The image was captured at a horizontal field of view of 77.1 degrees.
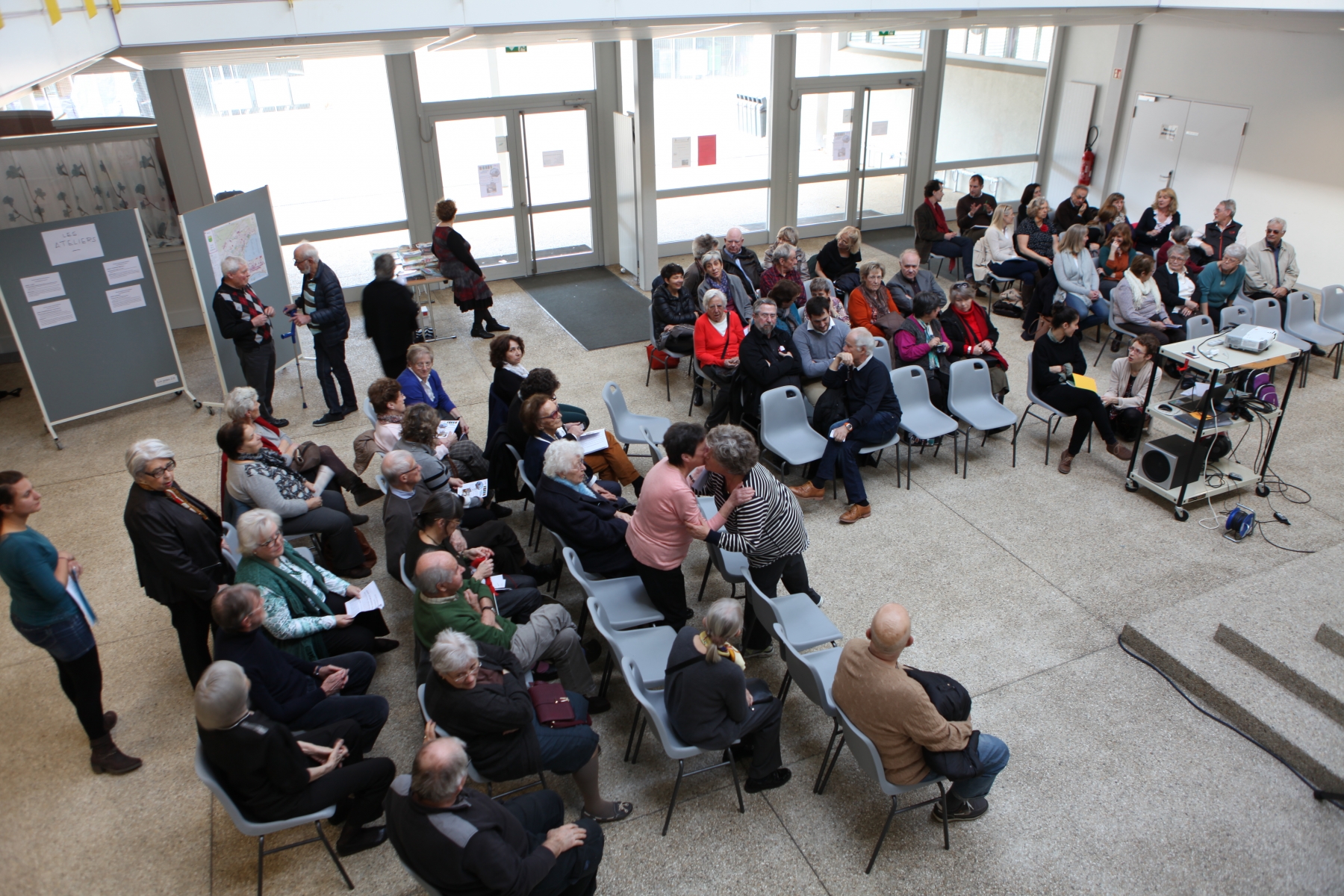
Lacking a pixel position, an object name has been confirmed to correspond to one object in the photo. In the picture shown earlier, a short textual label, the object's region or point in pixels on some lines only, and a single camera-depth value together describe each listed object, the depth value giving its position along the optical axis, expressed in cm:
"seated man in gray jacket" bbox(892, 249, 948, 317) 793
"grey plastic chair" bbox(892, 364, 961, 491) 660
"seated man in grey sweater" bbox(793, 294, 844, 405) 696
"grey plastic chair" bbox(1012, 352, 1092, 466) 704
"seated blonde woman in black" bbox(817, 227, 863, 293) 880
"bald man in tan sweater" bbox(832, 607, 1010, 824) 341
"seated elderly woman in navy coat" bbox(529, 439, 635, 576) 463
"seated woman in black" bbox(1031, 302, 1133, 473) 679
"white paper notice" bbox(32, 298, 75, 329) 707
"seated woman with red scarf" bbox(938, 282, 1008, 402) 729
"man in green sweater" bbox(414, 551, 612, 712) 372
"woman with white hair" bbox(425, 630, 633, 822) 334
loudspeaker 621
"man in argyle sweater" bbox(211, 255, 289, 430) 698
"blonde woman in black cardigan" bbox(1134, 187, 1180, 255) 981
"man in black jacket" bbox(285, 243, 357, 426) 733
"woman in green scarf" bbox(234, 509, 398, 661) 402
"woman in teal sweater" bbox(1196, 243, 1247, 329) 838
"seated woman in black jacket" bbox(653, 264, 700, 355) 772
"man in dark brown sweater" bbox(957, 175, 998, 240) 1091
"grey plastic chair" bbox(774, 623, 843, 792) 388
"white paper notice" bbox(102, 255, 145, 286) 738
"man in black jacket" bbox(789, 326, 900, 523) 621
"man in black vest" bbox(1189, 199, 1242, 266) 915
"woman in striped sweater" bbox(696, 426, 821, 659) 435
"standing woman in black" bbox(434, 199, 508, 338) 910
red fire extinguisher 1275
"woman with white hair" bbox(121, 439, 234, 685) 410
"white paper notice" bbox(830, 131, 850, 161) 1230
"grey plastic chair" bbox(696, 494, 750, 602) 478
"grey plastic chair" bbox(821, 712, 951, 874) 356
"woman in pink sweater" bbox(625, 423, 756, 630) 434
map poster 754
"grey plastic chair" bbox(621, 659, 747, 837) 365
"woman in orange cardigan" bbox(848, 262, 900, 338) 757
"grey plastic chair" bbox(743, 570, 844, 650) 432
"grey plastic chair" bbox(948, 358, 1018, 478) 675
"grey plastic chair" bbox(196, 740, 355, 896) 322
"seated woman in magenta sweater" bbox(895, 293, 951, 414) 704
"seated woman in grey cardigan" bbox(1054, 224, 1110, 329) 885
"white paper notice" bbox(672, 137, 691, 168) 1148
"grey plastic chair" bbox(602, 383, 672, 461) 635
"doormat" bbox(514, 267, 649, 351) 956
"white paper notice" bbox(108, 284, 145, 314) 747
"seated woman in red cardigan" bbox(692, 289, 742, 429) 714
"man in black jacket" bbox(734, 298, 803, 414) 663
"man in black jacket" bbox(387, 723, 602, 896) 277
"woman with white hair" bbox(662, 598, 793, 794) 344
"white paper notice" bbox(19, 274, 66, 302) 694
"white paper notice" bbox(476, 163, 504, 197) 1068
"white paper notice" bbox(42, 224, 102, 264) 697
